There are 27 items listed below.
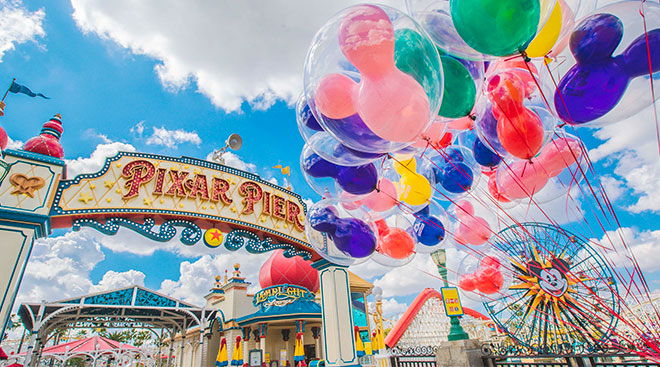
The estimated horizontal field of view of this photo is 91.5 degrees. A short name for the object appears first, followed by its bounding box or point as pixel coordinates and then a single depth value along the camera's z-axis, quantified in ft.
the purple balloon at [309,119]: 8.04
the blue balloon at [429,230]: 11.78
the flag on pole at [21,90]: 19.42
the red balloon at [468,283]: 13.07
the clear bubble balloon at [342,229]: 10.35
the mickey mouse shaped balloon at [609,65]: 5.77
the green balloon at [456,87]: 6.88
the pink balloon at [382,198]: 10.49
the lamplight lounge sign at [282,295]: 40.98
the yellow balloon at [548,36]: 6.35
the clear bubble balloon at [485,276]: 12.88
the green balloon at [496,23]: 5.23
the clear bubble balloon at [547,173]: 8.50
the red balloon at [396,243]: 11.34
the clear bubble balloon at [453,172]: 10.58
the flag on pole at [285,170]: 29.89
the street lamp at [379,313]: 29.89
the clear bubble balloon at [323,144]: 8.02
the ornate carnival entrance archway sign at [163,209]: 16.21
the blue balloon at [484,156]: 9.56
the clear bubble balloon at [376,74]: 5.50
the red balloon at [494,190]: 10.73
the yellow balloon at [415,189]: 10.75
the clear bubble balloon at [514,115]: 7.18
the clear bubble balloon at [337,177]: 9.11
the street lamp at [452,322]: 18.78
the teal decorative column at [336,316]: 20.84
